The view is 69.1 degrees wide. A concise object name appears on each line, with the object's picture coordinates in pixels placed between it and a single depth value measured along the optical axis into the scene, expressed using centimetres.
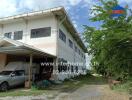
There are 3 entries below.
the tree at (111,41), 397
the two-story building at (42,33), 1080
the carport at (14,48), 798
